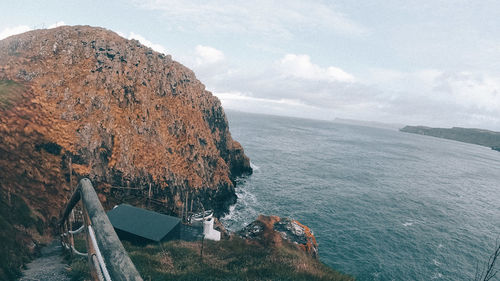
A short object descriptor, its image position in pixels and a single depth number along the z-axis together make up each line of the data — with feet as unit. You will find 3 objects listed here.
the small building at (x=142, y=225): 77.74
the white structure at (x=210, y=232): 92.68
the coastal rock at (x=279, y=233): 99.66
